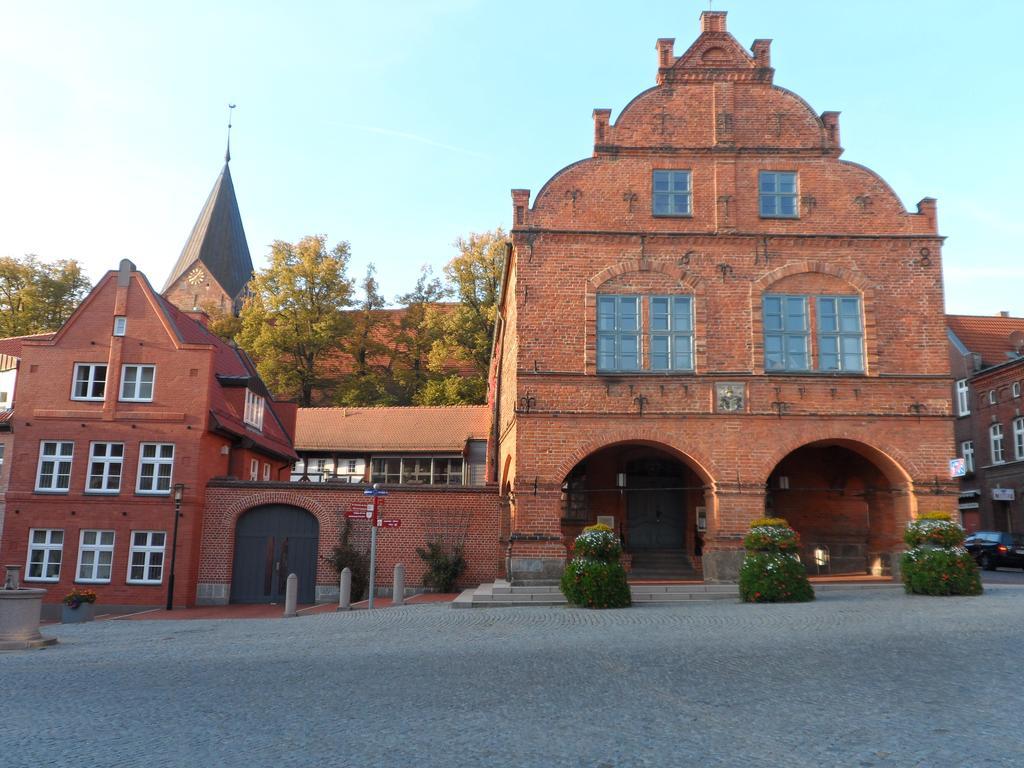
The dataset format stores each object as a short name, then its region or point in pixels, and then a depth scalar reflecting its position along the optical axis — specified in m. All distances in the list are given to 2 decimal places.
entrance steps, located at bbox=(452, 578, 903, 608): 17.39
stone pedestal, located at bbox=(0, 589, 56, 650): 12.95
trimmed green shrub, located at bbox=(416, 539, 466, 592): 22.05
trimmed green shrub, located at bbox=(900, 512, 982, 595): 16.00
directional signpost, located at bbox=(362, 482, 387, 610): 18.77
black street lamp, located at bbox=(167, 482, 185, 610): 21.70
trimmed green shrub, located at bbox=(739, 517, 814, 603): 15.81
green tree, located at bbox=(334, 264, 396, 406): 43.72
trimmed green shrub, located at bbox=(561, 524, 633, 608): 15.90
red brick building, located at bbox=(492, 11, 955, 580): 19.72
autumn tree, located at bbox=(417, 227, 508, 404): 42.47
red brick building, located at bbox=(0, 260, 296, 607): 22.42
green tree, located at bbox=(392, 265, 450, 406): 45.12
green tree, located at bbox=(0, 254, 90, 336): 41.16
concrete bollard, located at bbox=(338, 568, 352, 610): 19.16
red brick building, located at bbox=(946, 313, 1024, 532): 35.91
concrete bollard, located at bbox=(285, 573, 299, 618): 18.22
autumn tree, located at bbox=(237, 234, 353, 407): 42.12
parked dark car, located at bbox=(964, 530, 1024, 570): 29.17
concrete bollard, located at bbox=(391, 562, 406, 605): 19.41
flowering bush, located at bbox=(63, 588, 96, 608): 18.64
